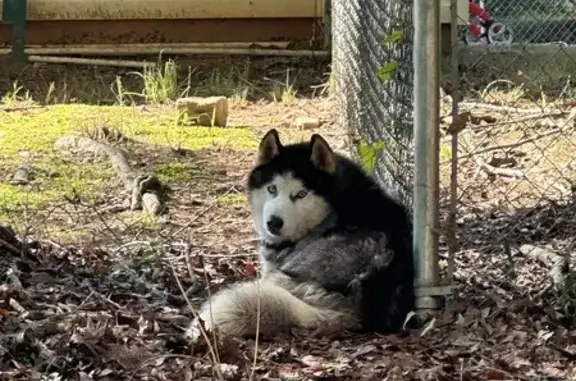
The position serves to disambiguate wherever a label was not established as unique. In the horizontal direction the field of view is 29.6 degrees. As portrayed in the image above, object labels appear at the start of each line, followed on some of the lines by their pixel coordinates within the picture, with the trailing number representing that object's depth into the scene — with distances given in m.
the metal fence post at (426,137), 3.91
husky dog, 3.91
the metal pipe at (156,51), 10.64
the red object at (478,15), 9.59
